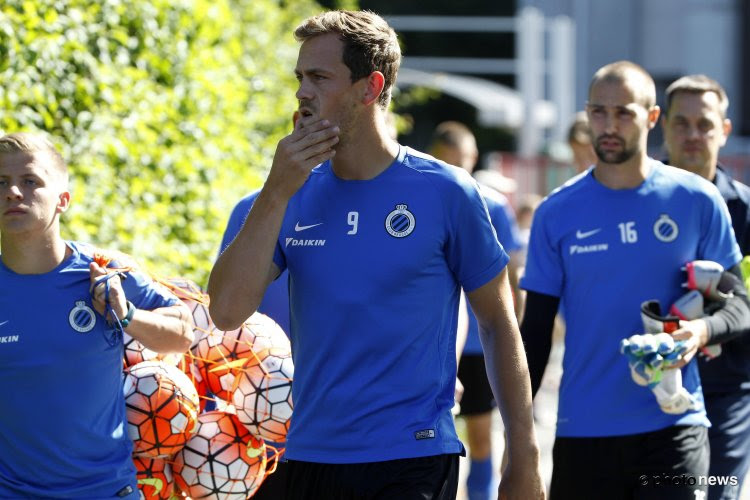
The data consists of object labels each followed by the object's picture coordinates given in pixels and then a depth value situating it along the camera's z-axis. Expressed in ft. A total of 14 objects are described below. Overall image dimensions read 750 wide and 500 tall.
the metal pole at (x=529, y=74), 187.21
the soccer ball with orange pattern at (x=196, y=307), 36.47
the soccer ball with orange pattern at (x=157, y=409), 33.55
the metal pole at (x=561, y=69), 189.78
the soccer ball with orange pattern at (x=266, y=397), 35.17
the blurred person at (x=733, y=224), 41.06
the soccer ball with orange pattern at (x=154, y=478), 34.45
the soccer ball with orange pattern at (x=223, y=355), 36.14
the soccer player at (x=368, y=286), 27.82
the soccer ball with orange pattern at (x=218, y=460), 34.91
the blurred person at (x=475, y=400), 59.06
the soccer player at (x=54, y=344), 31.35
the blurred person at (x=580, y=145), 61.46
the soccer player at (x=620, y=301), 37.06
